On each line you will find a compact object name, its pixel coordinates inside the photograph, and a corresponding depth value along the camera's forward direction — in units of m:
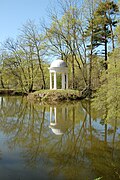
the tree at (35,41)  29.41
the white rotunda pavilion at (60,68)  25.19
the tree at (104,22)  22.22
